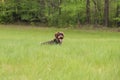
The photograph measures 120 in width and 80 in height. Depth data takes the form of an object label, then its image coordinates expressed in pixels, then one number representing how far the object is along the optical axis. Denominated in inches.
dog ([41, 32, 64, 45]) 502.7
